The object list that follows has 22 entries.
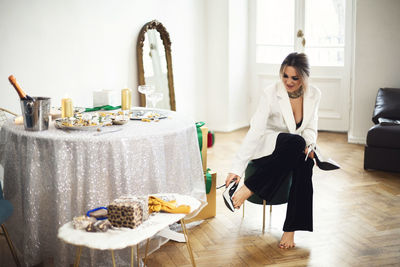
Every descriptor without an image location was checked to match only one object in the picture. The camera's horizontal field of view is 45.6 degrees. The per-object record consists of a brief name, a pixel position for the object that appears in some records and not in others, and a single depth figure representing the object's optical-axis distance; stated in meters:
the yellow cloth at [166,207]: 1.99
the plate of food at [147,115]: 2.74
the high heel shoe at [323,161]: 2.79
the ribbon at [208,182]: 3.13
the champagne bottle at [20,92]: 2.29
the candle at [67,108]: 2.58
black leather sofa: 4.24
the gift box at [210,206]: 3.21
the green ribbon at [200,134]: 3.06
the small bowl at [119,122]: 2.54
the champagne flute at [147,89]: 3.38
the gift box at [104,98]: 3.12
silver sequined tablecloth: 2.24
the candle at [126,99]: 2.95
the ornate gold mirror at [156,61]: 4.62
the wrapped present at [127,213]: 1.83
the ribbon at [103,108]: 3.04
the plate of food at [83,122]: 2.39
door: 5.89
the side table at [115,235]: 1.72
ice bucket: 2.33
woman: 2.78
